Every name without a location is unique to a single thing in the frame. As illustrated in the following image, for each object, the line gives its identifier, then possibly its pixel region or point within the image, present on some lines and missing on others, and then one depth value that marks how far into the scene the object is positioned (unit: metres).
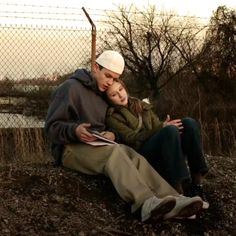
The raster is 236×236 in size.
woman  4.45
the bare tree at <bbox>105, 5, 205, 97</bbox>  13.03
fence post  8.24
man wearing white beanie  4.14
